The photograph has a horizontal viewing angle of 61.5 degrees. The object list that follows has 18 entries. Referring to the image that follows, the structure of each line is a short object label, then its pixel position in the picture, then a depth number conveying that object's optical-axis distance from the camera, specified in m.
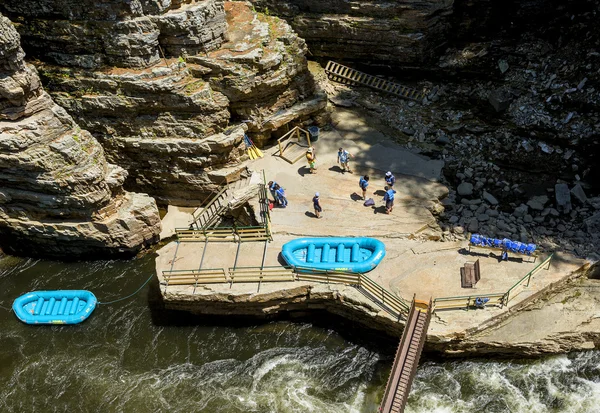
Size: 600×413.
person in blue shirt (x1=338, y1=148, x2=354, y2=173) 25.28
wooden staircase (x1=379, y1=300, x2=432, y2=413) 16.84
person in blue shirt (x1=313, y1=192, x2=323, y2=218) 22.89
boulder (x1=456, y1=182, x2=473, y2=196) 25.14
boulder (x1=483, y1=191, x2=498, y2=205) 24.75
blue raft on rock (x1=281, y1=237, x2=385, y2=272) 20.69
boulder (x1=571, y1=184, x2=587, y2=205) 24.02
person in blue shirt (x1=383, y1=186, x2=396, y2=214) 22.64
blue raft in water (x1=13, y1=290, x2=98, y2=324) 22.00
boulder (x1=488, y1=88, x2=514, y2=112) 27.75
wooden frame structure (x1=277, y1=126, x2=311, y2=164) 27.09
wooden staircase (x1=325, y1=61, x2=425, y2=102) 30.75
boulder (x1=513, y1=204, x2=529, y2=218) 23.83
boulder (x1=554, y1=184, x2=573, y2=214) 23.81
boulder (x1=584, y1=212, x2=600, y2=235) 22.41
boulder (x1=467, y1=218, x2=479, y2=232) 23.22
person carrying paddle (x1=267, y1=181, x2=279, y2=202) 24.11
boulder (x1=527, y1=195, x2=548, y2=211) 24.12
